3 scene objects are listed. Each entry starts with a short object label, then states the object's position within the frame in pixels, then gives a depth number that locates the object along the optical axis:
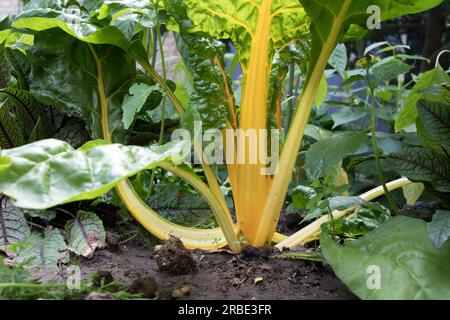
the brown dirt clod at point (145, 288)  0.73
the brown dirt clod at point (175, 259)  0.85
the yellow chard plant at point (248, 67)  0.93
